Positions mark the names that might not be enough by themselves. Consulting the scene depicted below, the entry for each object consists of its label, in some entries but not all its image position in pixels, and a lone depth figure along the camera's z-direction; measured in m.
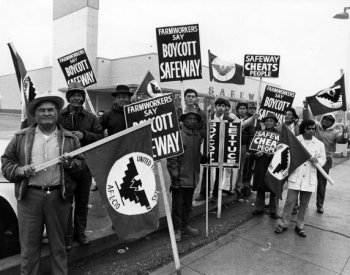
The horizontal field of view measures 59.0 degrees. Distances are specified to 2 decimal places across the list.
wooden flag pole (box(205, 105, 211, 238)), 4.57
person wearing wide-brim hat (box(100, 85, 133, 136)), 4.43
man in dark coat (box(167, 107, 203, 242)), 4.20
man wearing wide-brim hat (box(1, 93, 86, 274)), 2.76
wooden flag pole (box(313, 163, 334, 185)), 4.56
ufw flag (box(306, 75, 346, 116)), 6.05
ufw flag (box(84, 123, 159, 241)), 2.84
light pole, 12.73
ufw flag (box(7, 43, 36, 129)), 3.48
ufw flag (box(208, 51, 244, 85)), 7.35
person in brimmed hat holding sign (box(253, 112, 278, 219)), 5.41
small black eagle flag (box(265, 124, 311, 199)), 4.62
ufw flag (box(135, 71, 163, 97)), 4.96
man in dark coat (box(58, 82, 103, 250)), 3.64
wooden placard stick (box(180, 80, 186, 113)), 4.72
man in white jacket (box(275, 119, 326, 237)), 4.64
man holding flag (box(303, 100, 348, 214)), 5.84
